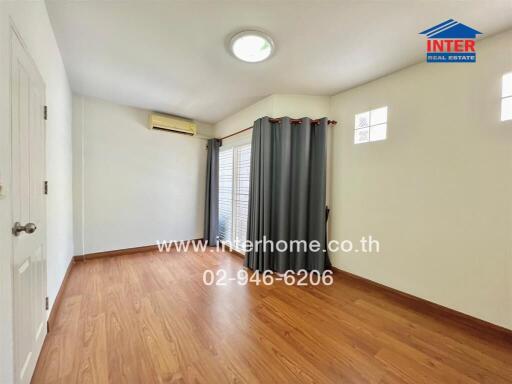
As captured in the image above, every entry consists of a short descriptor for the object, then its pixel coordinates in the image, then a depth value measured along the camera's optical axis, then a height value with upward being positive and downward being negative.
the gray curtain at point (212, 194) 4.04 -0.17
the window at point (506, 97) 1.68 +0.78
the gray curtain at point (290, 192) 2.77 -0.07
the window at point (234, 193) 3.48 -0.13
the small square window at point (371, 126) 2.41 +0.78
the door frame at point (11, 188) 0.98 -0.03
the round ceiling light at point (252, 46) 1.78 +1.30
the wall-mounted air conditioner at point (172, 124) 3.51 +1.09
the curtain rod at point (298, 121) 2.79 +0.91
